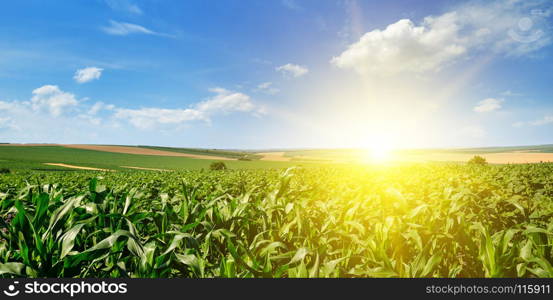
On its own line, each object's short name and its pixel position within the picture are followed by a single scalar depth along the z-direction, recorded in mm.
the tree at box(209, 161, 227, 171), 48281
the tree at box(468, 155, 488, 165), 46562
